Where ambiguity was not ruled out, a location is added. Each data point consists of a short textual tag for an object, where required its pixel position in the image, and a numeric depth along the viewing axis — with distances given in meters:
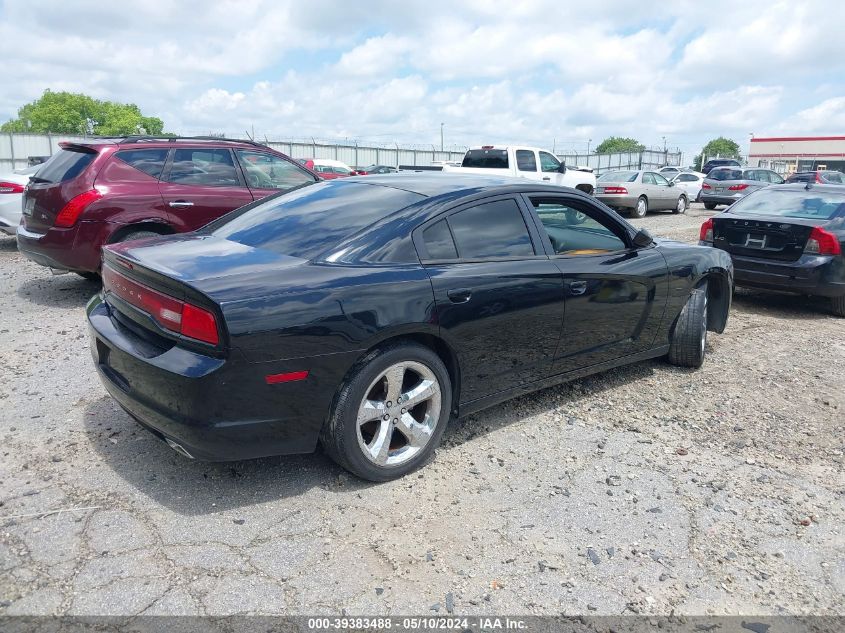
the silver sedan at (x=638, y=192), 18.44
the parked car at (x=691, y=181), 27.52
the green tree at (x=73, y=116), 107.75
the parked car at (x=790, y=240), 7.06
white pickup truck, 16.00
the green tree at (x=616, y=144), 109.01
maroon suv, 6.39
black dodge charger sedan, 2.85
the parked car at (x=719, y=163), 38.55
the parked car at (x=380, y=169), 26.20
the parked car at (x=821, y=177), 23.14
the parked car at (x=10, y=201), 9.30
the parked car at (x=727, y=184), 20.94
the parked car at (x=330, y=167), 21.40
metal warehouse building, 62.23
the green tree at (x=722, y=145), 96.19
